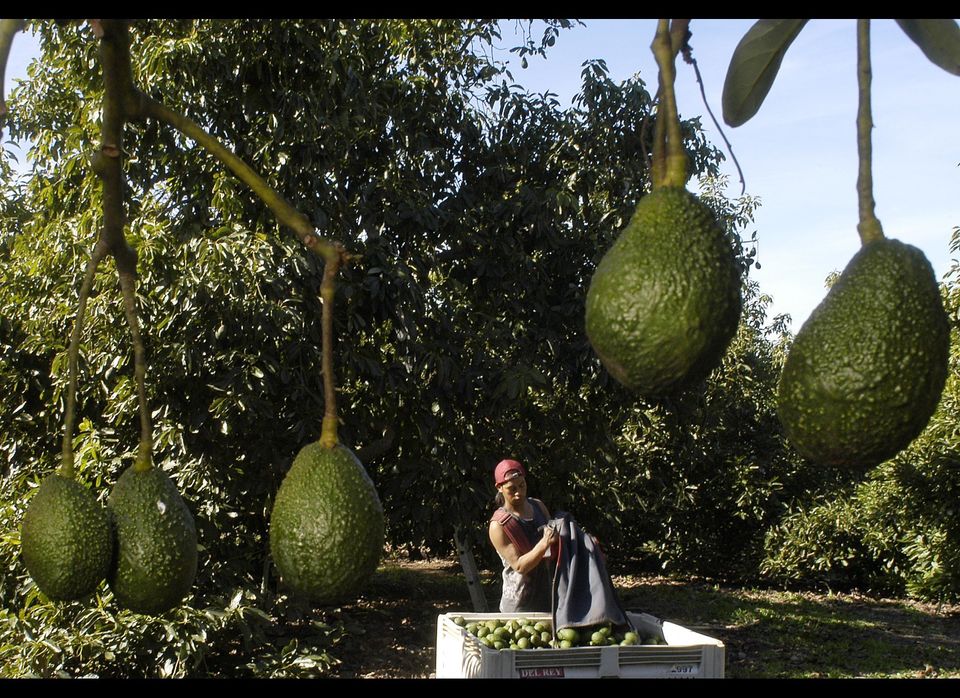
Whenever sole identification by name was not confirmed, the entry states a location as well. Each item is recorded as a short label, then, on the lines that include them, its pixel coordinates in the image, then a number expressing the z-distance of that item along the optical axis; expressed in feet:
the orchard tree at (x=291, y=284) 17.30
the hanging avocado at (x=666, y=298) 2.59
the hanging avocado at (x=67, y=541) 3.73
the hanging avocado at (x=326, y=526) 3.22
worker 15.52
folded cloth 14.26
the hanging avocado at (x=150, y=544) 3.78
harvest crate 13.05
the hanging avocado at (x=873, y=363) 2.53
